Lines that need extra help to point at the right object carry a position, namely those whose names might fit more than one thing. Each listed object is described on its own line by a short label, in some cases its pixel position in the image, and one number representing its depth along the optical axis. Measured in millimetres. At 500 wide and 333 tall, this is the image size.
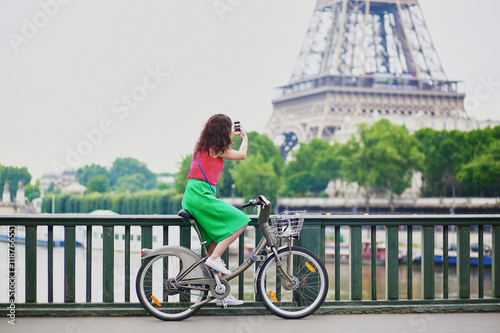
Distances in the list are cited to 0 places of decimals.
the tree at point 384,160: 56625
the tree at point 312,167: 62875
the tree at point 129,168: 119794
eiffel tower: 68625
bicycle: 5172
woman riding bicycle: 5121
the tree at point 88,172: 92312
